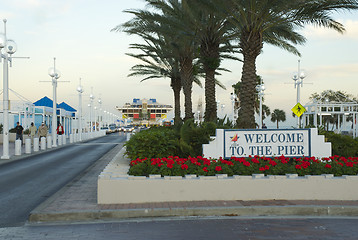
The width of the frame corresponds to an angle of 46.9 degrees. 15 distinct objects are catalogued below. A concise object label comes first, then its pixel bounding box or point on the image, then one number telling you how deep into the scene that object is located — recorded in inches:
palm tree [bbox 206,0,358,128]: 621.7
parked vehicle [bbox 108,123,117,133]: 3350.4
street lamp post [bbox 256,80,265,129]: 1473.9
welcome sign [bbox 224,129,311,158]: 455.2
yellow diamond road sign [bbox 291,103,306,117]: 1107.3
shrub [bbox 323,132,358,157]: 560.6
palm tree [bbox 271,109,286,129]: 4456.2
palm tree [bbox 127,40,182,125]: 1212.5
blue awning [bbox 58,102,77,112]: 2363.2
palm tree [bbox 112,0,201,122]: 871.7
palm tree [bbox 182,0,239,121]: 842.8
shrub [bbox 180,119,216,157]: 514.6
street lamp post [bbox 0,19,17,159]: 845.8
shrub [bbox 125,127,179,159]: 476.1
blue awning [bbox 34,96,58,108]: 2121.1
